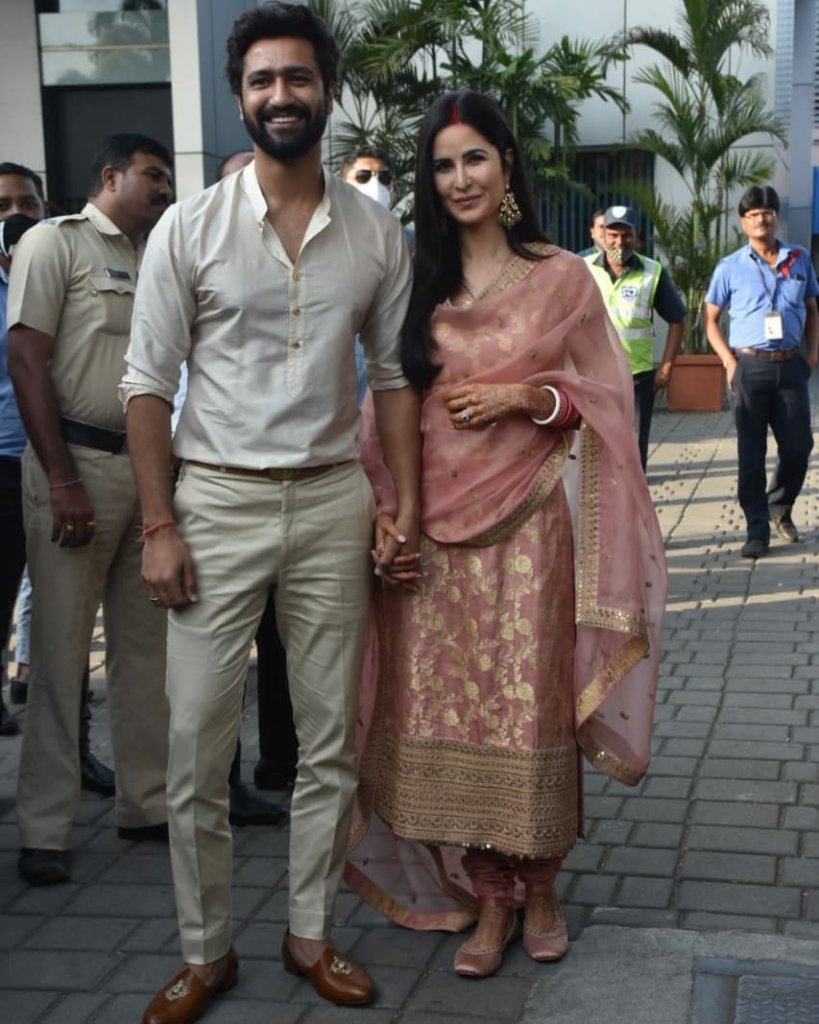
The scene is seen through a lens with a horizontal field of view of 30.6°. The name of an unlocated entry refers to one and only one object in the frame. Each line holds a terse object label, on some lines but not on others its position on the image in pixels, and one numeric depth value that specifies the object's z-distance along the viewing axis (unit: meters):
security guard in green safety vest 9.20
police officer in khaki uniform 4.15
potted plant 16.34
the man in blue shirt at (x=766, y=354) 8.65
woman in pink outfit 3.54
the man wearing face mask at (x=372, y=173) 5.87
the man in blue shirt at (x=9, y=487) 4.83
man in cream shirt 3.24
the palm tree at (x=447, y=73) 15.73
